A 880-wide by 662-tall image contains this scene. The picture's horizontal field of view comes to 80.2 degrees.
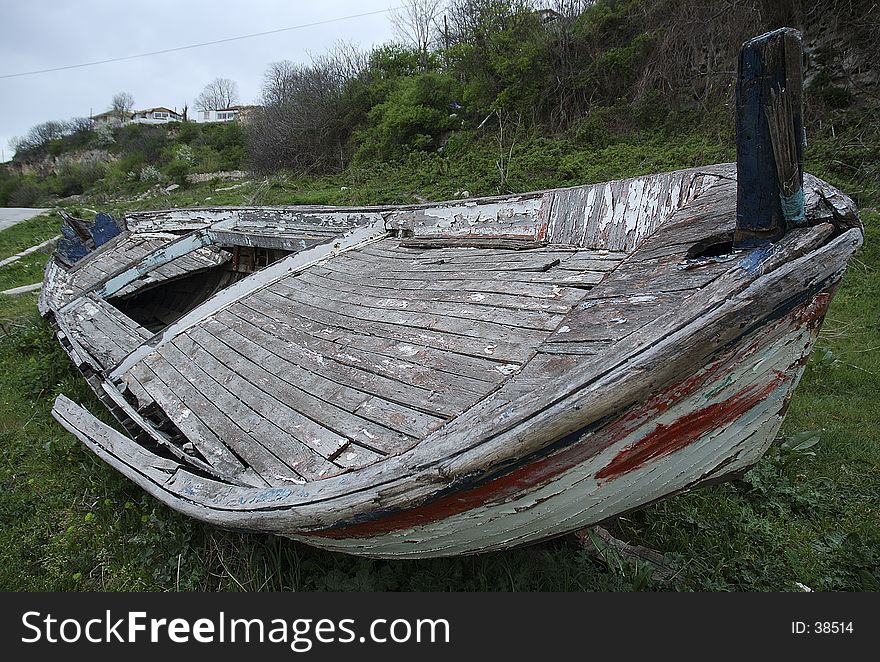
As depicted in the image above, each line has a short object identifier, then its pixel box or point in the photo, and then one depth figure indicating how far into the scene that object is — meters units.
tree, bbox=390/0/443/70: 19.77
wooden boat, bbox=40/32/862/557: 1.46
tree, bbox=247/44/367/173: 19.27
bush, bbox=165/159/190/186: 23.92
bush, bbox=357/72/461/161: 15.27
